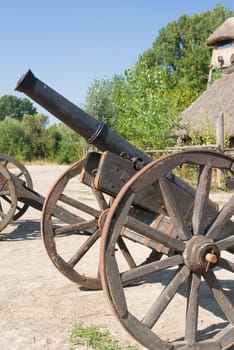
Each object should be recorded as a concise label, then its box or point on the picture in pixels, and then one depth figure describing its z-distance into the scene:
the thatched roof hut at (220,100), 19.05
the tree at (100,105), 33.44
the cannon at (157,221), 3.05
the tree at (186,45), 40.31
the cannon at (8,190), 7.18
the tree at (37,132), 44.93
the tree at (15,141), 43.66
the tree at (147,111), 18.94
